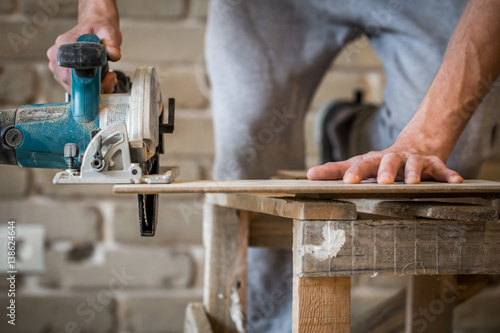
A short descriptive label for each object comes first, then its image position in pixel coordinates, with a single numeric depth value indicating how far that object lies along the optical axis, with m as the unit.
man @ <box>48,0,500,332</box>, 1.44
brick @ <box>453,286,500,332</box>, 2.24
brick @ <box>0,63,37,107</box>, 2.06
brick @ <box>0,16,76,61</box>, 2.04
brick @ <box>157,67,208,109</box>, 2.11
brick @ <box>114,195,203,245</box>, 2.10
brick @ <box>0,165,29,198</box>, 2.06
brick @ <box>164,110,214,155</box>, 2.12
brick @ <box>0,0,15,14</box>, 2.04
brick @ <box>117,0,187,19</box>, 2.09
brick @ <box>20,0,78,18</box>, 2.04
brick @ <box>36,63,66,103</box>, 2.07
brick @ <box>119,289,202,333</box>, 2.14
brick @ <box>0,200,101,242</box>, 2.09
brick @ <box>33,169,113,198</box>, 2.07
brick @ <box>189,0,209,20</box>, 2.11
